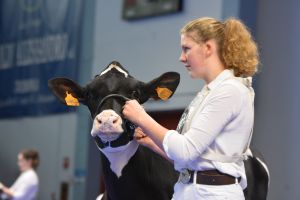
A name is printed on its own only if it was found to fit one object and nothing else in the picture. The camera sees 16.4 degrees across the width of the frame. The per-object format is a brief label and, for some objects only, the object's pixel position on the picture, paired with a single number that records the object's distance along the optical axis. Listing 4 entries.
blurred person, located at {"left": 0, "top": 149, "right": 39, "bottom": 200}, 11.91
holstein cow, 5.02
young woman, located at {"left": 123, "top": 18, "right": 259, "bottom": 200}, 3.76
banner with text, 15.65
